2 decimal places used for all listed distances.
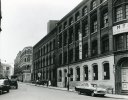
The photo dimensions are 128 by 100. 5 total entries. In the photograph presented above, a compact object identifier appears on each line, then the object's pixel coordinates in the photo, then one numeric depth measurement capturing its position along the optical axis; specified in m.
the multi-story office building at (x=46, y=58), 32.86
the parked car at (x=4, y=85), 15.65
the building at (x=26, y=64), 63.81
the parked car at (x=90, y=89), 14.60
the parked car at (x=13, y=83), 22.89
